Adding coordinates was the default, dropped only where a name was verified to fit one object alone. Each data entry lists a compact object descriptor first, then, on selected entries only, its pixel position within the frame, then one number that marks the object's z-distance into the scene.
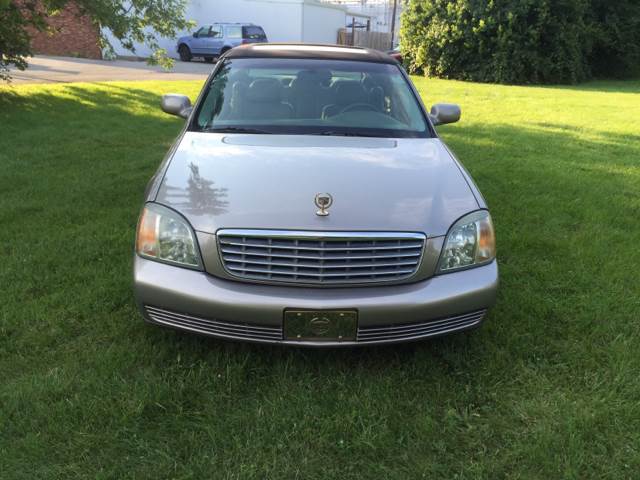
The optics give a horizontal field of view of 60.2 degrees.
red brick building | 23.53
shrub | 19.34
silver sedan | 2.38
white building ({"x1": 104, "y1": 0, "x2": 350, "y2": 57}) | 30.69
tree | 7.39
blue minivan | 24.50
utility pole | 38.92
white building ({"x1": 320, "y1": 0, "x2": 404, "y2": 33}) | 50.76
